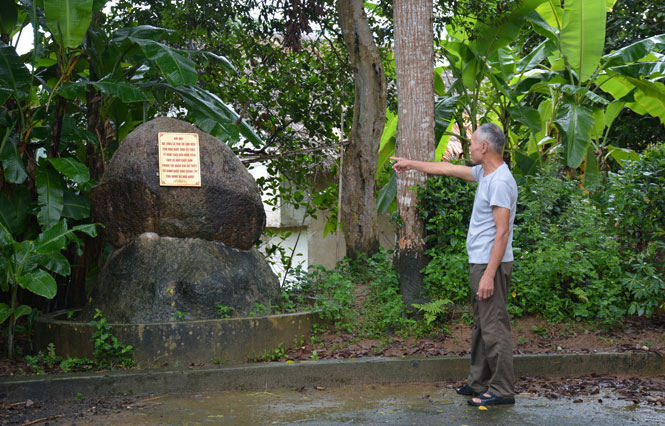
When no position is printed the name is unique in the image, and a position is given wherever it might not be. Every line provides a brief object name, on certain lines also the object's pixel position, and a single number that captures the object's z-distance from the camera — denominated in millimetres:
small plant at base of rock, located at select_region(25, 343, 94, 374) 5664
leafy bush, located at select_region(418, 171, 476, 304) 6695
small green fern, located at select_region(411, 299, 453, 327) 6336
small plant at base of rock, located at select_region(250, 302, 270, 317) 6223
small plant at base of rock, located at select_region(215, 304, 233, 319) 6035
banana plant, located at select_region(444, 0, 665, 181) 9180
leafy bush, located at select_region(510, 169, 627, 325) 6570
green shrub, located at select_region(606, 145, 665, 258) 6812
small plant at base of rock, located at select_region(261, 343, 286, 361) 5870
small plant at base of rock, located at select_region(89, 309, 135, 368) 5582
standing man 4668
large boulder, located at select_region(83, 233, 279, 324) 5957
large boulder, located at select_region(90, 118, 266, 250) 6266
